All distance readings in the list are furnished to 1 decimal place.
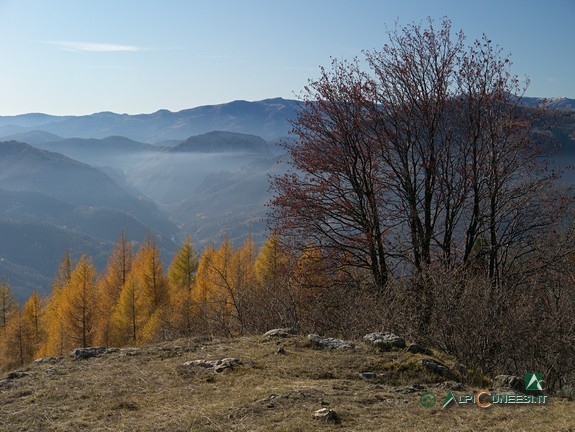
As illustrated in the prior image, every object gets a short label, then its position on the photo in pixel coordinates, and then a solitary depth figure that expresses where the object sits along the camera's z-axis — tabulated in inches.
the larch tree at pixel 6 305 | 1852.9
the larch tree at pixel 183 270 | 1799.1
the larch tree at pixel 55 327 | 1440.7
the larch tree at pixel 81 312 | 1392.7
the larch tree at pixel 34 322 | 1601.9
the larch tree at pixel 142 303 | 1448.1
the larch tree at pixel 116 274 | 1712.6
